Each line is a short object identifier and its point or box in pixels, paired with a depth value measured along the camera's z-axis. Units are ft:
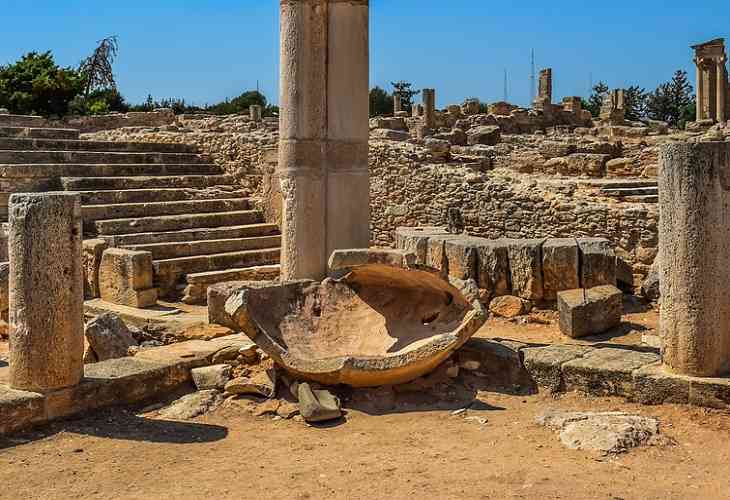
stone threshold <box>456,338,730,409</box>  15.51
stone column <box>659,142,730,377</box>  15.31
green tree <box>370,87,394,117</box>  149.59
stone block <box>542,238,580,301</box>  26.30
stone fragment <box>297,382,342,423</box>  16.03
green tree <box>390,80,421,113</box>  159.33
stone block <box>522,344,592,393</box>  17.44
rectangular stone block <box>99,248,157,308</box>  31.30
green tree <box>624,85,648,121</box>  144.38
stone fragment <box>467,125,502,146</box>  60.64
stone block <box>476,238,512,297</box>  27.17
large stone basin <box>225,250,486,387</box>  16.81
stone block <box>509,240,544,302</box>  26.76
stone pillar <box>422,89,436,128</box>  82.89
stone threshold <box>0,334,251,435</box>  15.35
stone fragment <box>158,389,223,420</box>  16.94
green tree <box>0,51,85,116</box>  78.54
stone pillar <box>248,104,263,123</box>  75.16
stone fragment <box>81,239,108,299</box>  32.94
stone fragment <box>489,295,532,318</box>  26.76
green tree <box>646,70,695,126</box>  147.02
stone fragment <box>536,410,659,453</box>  13.91
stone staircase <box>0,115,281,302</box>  35.32
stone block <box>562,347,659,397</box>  16.49
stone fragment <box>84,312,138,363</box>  23.15
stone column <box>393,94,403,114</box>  112.23
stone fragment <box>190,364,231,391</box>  18.48
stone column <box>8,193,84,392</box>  15.78
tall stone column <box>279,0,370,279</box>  20.90
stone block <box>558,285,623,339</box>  23.72
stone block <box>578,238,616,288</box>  26.17
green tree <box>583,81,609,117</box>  153.79
